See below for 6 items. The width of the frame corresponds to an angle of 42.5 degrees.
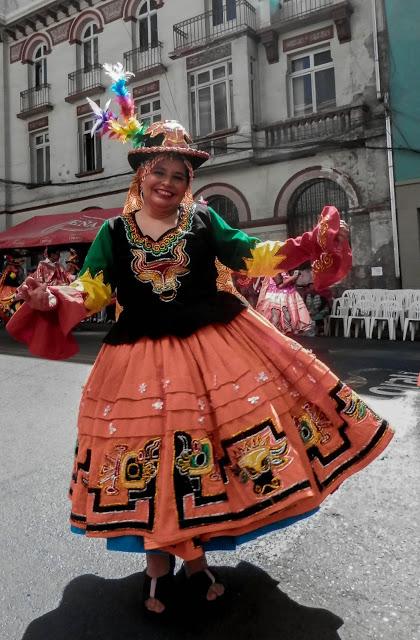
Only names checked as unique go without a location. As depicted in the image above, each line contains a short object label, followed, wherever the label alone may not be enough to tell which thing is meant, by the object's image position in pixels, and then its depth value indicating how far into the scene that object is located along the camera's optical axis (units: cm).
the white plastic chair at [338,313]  1167
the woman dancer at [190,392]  195
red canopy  1329
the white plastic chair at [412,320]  1073
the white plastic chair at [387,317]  1098
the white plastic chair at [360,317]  1130
